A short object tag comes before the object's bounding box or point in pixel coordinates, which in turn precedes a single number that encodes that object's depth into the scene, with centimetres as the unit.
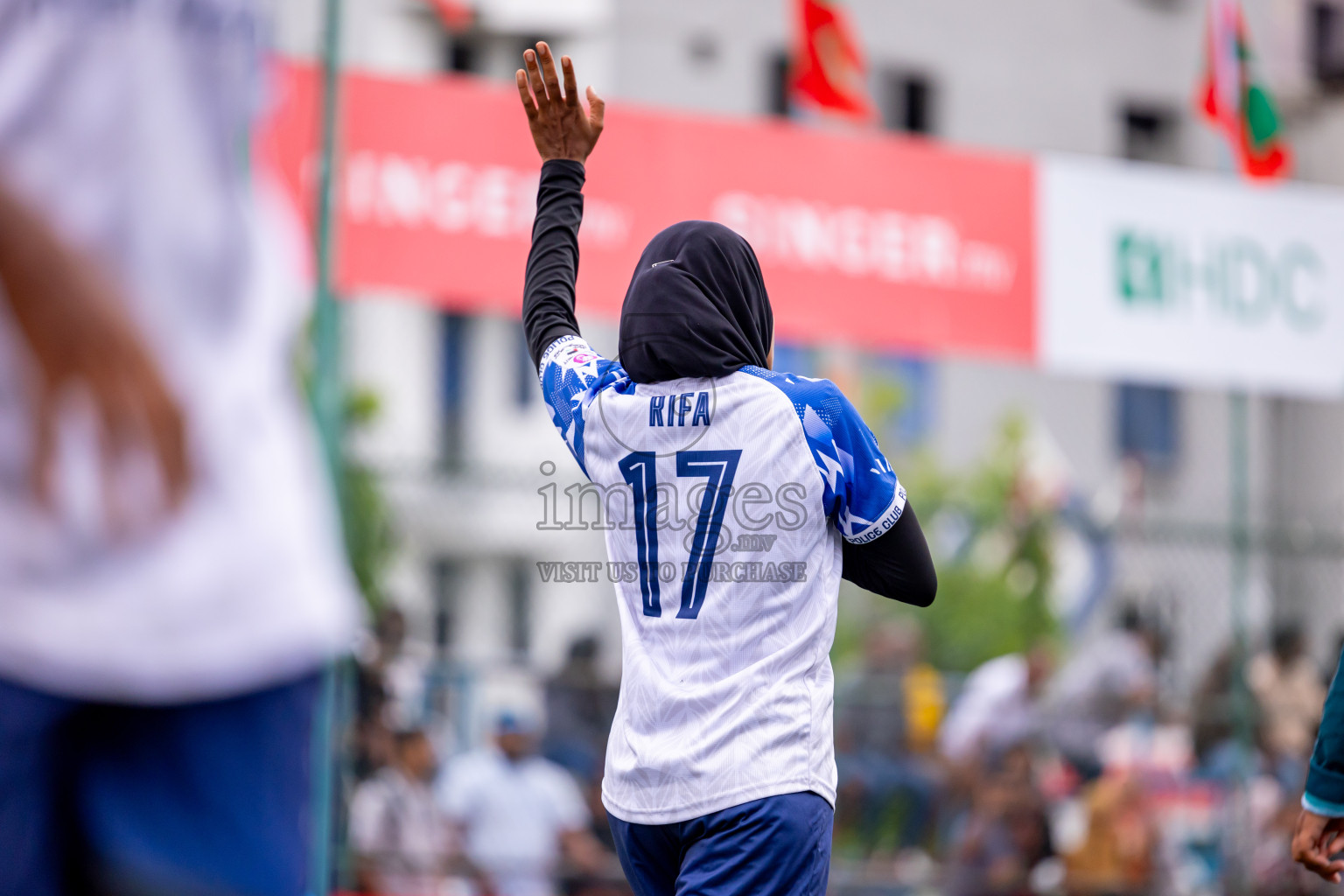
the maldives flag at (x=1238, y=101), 1539
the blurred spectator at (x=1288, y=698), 1619
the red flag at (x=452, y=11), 1912
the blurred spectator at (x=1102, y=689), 1576
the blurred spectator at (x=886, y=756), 1598
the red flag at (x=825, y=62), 1474
